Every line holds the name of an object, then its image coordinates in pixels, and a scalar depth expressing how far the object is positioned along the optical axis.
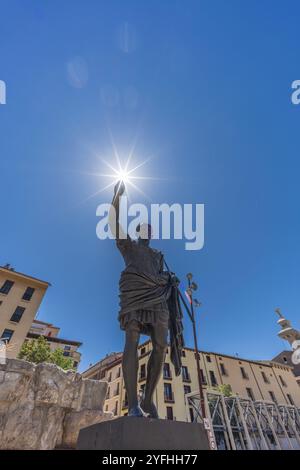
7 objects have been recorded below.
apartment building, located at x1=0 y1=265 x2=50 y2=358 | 24.17
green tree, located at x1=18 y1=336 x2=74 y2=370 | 22.28
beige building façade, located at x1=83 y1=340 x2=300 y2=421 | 27.59
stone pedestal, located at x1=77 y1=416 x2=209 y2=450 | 1.70
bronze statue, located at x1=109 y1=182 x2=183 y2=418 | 2.57
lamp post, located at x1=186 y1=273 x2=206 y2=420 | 13.34
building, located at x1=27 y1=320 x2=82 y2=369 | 39.76
